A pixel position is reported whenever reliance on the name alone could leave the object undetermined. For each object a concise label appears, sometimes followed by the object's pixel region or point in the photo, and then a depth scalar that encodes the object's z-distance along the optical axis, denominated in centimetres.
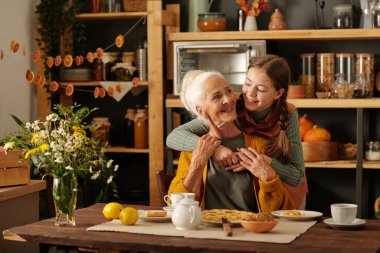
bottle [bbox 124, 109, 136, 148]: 565
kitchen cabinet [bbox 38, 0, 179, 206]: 540
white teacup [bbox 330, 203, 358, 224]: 276
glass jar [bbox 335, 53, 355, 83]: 527
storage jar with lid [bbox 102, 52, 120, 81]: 564
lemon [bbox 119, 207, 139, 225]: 279
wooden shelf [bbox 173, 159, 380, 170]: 505
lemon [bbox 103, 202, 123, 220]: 290
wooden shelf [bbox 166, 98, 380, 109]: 503
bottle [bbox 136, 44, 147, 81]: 552
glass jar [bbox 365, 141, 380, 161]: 513
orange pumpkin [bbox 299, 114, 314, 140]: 525
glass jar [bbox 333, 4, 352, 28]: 520
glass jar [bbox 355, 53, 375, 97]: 522
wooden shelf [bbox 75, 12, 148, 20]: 554
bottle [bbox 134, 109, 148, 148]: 557
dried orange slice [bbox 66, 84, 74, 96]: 558
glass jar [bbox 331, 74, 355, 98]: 512
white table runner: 256
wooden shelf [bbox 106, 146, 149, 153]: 555
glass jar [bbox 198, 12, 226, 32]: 536
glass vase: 280
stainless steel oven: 523
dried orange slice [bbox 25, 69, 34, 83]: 536
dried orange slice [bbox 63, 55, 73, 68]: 544
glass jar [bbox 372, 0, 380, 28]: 510
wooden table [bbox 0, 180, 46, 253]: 379
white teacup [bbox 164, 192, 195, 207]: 296
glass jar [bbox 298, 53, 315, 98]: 532
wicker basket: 557
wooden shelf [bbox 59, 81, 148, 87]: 560
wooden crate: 384
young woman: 326
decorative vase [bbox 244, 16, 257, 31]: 533
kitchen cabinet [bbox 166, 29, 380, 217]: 504
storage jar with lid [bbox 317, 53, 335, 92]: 526
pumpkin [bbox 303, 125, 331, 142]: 519
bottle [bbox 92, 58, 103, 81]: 567
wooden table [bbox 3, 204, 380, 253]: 243
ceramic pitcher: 267
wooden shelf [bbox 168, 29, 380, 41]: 509
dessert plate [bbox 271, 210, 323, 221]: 289
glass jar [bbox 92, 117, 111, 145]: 563
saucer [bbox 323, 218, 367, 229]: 274
